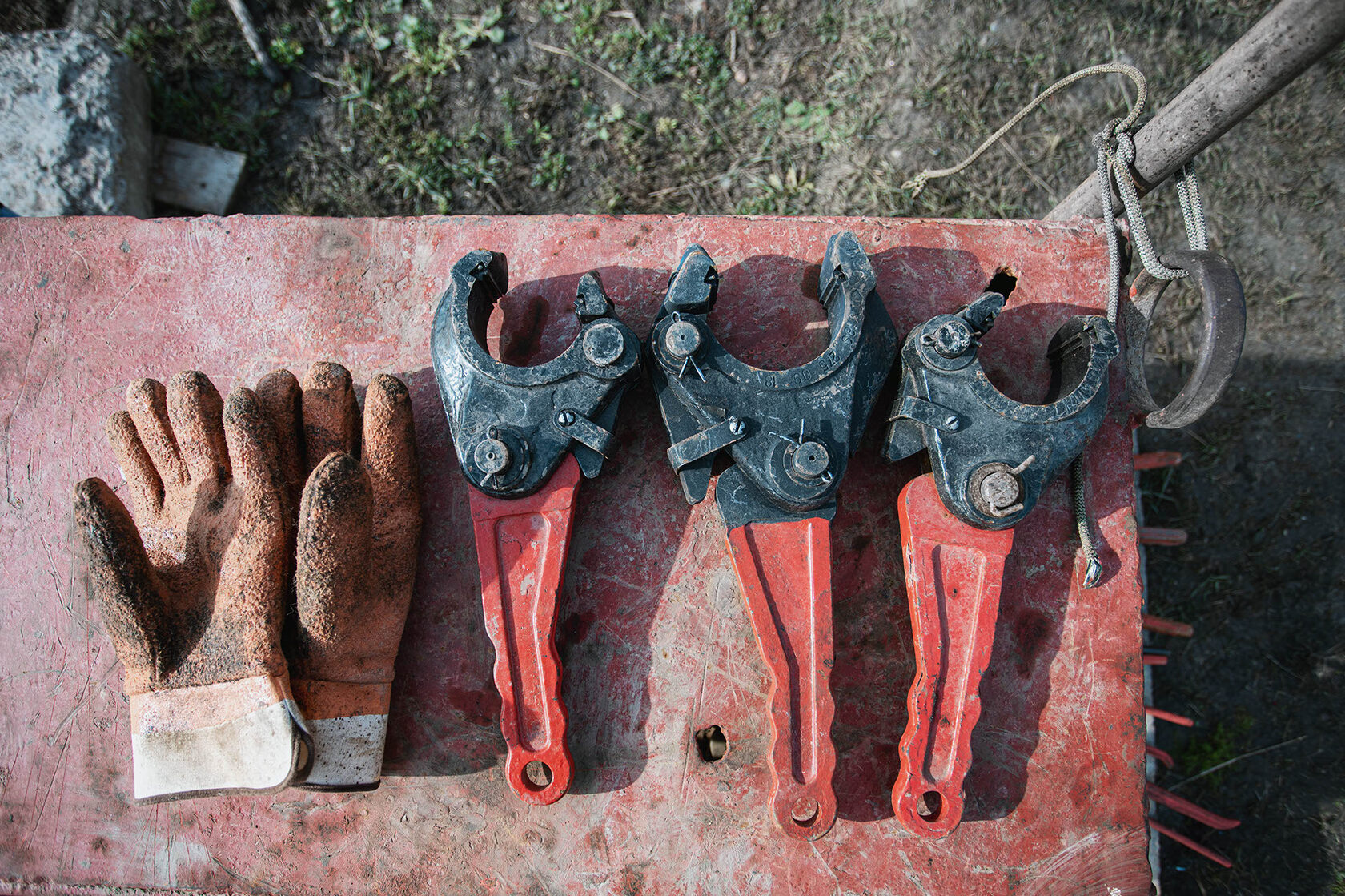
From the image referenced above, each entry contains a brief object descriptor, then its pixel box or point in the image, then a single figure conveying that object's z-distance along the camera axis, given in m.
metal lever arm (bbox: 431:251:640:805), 0.63
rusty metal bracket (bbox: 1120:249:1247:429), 0.61
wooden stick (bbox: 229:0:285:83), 0.98
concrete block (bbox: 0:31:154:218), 0.89
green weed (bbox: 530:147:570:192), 0.97
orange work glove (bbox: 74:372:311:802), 0.61
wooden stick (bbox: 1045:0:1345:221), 0.61
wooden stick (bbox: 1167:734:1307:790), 0.89
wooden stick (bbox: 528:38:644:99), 0.99
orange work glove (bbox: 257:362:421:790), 0.61
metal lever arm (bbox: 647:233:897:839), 0.63
